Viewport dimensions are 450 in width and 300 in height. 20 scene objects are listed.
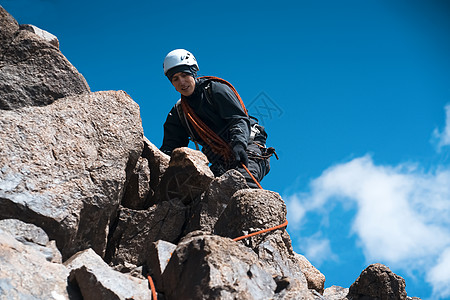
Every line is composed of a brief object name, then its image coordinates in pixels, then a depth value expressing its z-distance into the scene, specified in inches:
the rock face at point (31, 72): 313.9
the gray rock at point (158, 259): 223.0
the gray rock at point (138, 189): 335.3
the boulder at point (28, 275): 187.3
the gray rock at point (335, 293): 410.0
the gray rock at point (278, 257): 252.2
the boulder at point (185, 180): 333.4
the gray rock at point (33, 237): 224.7
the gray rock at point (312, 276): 338.6
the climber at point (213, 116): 388.8
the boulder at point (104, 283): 198.4
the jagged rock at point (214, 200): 312.5
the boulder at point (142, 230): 307.3
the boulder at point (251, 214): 272.1
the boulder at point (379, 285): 350.0
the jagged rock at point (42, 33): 385.1
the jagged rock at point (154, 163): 356.2
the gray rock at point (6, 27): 335.3
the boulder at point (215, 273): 192.1
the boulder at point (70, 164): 243.9
